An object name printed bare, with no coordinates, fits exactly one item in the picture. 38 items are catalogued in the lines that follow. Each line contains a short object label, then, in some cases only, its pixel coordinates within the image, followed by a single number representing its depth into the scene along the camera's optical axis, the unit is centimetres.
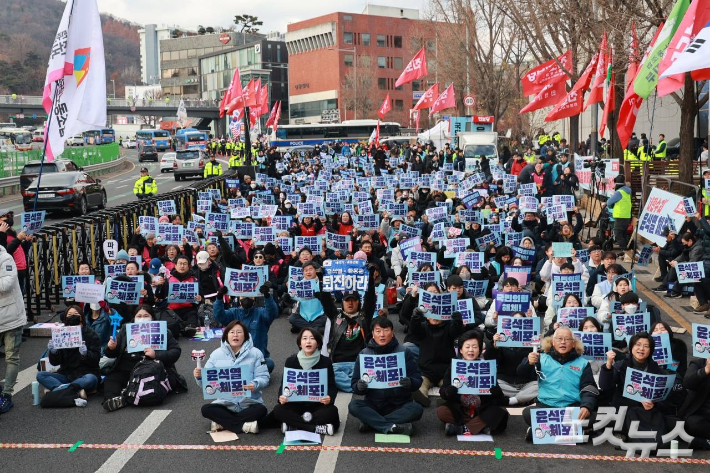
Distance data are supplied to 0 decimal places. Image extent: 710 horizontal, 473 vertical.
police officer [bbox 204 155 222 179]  3963
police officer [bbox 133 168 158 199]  2819
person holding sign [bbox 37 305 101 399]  1035
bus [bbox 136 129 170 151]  10006
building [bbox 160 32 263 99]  16250
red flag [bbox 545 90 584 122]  2527
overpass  10665
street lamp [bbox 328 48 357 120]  10578
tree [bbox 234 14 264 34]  16425
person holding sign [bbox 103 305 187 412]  1028
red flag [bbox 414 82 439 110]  4403
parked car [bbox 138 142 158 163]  7894
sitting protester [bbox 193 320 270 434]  907
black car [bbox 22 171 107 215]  3033
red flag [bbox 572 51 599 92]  2414
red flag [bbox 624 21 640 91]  2109
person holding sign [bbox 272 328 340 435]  884
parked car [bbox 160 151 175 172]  5984
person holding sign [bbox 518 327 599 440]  873
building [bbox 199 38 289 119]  13062
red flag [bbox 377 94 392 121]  5276
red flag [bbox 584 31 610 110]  2170
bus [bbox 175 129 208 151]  8969
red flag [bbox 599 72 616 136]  2045
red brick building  11025
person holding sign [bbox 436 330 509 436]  886
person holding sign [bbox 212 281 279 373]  1166
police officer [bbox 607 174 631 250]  1955
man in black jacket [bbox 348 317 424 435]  896
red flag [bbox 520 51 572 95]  2955
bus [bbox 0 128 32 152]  6650
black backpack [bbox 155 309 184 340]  1338
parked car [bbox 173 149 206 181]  5031
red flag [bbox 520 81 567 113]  2924
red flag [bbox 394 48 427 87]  4119
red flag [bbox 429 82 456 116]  4119
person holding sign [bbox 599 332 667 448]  845
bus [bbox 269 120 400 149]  7538
